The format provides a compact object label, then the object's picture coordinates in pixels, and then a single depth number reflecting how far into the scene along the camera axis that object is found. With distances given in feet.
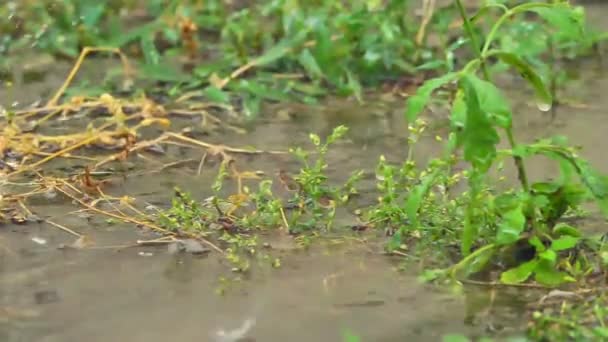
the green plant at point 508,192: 13.30
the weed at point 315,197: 16.30
